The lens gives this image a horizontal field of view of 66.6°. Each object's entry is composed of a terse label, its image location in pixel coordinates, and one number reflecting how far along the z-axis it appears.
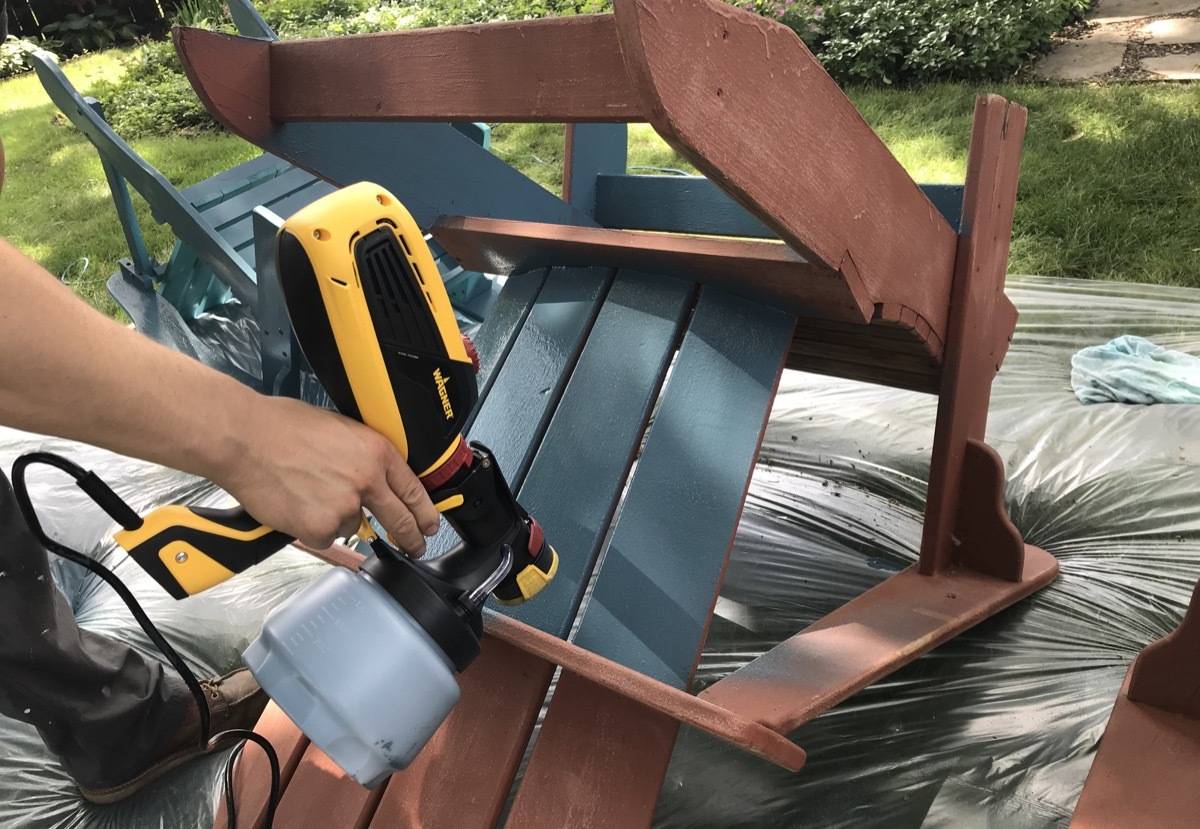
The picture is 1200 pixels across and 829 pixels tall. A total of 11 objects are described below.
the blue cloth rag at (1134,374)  2.11
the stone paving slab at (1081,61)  3.98
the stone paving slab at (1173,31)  4.02
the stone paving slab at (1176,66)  3.69
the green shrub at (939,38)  4.14
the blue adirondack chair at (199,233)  2.48
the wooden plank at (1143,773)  1.18
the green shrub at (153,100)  5.71
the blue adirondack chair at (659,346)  0.94
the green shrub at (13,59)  7.40
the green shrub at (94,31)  7.70
